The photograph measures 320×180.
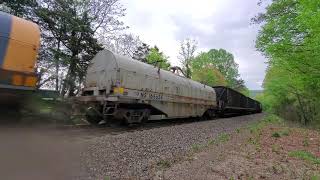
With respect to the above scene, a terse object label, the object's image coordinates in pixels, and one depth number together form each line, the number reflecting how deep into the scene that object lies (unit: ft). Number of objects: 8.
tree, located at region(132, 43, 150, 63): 76.43
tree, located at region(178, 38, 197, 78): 85.90
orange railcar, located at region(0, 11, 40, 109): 11.37
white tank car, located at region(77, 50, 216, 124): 18.79
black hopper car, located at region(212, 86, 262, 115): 42.96
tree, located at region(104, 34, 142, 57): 73.10
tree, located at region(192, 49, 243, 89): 120.93
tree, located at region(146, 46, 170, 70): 73.58
